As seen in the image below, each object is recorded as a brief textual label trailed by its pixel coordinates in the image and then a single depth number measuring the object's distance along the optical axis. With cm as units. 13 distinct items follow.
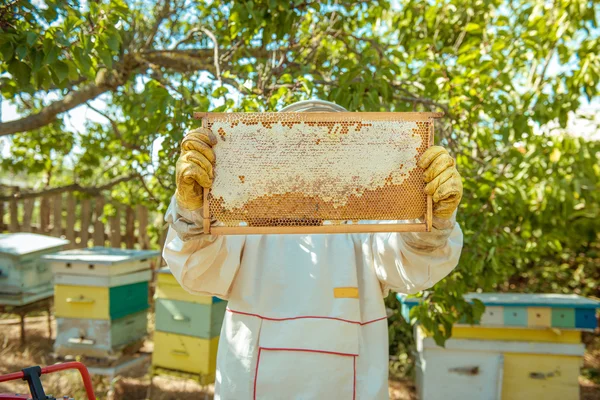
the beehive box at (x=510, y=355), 345
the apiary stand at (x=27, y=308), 482
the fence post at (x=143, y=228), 726
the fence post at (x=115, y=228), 712
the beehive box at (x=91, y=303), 378
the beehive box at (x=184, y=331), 366
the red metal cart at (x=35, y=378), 156
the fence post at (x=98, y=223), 716
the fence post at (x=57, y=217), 721
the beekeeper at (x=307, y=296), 175
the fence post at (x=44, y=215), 726
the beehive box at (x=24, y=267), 457
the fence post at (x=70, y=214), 714
